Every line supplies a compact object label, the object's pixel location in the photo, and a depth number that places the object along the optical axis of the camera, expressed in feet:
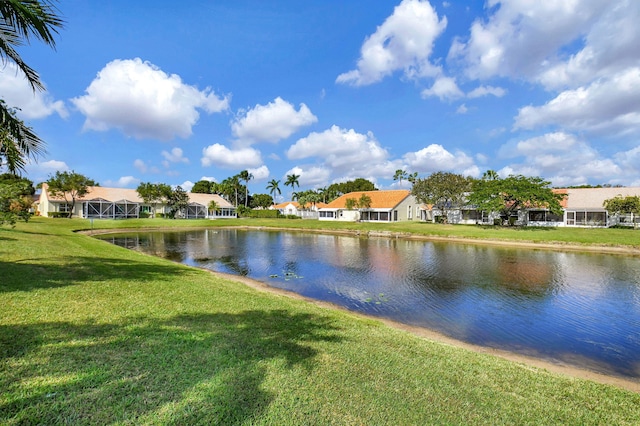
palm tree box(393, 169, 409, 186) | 279.28
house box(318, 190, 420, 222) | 175.22
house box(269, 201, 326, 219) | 253.30
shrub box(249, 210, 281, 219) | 229.25
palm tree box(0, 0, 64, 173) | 18.16
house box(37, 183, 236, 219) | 167.12
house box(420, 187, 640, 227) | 124.36
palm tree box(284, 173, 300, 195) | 294.46
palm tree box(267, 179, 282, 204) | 298.56
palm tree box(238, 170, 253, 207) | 271.69
